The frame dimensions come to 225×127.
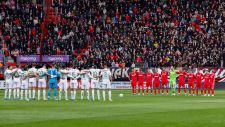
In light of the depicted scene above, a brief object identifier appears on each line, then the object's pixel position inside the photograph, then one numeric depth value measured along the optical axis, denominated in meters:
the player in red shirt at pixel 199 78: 47.47
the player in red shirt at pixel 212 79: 46.97
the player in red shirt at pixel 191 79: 47.59
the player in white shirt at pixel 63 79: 38.81
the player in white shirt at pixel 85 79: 38.44
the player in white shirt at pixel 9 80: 39.38
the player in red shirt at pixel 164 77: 48.62
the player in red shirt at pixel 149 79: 48.62
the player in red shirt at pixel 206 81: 47.12
